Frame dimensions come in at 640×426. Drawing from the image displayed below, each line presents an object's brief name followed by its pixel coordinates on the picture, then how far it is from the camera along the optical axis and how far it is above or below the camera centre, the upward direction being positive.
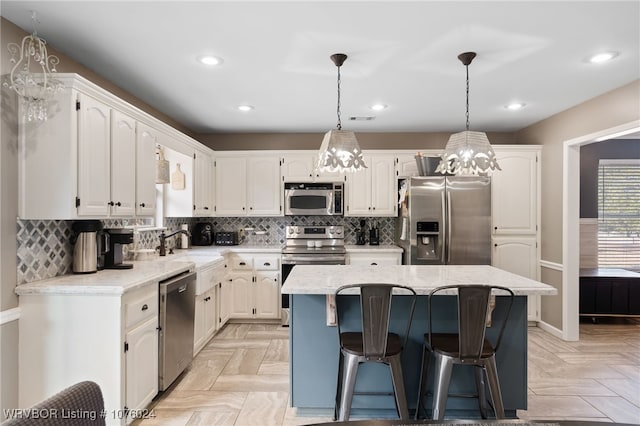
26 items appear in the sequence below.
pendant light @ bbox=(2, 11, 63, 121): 1.94 +0.76
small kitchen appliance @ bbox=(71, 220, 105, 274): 2.41 -0.22
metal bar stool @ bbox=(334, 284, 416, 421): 1.90 -0.76
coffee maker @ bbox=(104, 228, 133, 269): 2.63 -0.22
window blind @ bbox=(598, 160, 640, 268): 4.89 +0.03
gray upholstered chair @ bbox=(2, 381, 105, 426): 0.75 -0.45
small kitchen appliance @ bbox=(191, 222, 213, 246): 4.73 -0.26
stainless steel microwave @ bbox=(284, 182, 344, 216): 4.55 +0.20
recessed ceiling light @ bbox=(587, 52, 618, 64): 2.49 +1.15
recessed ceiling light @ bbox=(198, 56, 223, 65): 2.53 +1.14
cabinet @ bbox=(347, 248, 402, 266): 4.33 -0.53
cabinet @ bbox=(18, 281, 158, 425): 2.02 -0.75
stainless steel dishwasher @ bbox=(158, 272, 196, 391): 2.52 -0.86
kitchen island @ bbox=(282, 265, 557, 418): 2.32 -0.96
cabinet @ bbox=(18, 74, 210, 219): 2.06 +0.36
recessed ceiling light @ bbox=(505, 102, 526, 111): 3.64 +1.17
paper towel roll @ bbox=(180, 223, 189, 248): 4.39 -0.33
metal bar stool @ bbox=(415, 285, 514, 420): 1.89 -0.76
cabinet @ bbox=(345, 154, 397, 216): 4.57 +0.34
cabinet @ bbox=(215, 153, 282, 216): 4.65 +0.39
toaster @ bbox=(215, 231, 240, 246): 4.72 -0.32
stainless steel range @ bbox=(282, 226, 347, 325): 4.29 -0.42
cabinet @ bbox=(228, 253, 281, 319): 4.36 -0.90
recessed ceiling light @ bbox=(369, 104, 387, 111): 3.69 +1.16
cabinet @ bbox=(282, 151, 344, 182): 4.61 +0.62
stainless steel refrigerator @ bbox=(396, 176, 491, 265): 4.03 -0.01
